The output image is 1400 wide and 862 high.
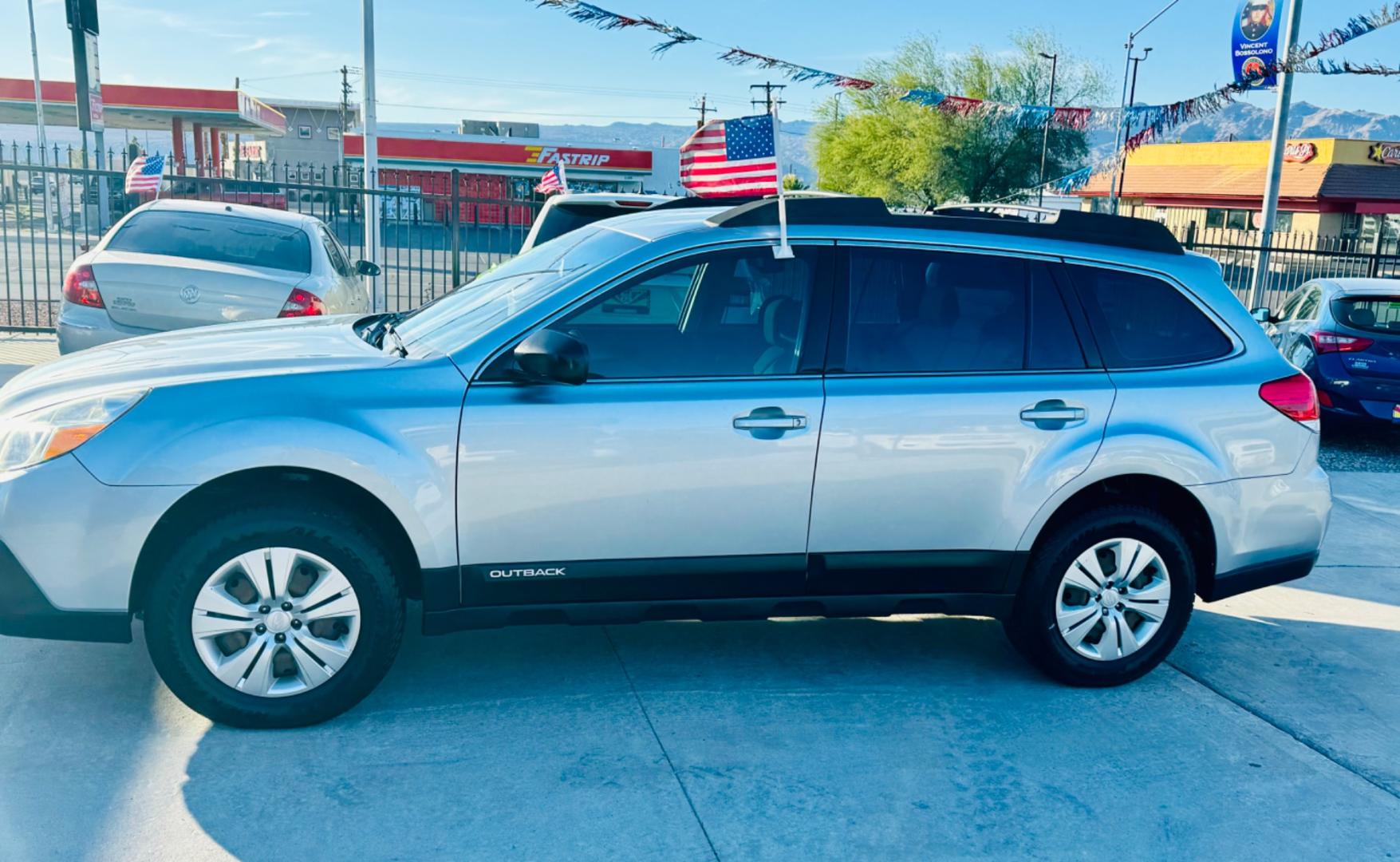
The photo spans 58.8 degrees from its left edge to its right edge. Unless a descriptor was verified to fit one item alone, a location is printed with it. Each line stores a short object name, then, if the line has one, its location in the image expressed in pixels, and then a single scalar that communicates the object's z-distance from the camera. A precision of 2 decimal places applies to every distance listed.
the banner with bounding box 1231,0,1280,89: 9.63
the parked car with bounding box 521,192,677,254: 9.31
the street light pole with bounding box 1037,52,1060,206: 48.40
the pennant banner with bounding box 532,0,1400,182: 4.67
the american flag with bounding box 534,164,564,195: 15.05
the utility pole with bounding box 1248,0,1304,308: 13.98
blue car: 10.12
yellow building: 46.72
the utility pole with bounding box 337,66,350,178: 82.66
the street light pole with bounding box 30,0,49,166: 39.03
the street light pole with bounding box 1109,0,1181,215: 10.25
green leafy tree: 50.38
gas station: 45.62
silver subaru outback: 3.99
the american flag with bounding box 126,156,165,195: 12.99
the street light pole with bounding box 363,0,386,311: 17.56
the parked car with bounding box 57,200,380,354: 8.11
